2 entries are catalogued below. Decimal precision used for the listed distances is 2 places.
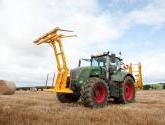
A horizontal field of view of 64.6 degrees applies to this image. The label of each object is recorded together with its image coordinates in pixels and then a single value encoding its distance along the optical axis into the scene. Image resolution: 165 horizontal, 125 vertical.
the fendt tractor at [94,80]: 4.90
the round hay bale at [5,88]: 7.68
